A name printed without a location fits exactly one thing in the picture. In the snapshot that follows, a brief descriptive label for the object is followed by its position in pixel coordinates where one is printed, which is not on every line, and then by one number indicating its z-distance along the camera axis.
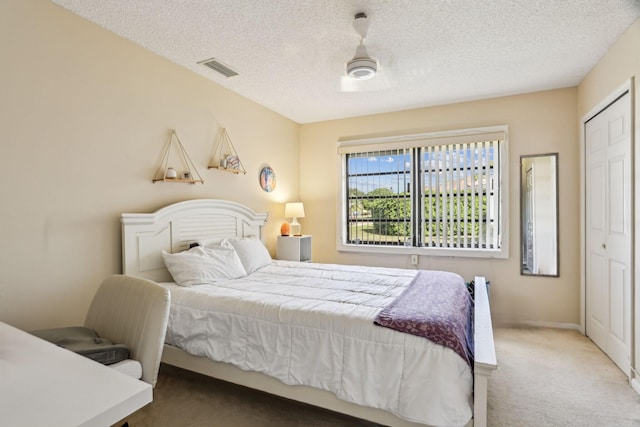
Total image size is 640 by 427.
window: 3.87
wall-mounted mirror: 3.62
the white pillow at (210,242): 3.00
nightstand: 4.13
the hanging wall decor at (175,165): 2.84
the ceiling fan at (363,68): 2.27
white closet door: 2.50
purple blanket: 1.64
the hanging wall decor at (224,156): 3.41
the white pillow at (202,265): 2.56
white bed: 1.57
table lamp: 4.37
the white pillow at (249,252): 3.15
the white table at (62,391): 0.76
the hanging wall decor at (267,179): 4.11
